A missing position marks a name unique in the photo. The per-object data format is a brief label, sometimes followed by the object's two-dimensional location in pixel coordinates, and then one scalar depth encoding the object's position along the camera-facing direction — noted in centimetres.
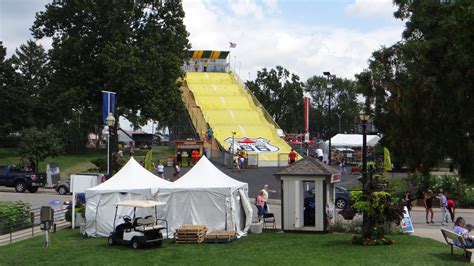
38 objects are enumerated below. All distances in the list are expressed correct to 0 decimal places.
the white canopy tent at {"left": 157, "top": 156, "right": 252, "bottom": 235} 2334
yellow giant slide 5856
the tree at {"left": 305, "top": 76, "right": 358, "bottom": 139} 14212
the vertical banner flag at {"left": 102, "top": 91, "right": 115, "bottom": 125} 2991
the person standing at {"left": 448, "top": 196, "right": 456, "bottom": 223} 2856
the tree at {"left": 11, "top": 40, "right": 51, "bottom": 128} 6322
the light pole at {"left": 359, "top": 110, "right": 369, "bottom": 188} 2014
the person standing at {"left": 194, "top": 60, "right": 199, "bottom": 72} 8529
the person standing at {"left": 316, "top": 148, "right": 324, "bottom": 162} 5496
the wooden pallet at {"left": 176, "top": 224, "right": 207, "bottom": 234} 2133
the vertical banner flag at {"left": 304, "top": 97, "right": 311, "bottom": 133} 6325
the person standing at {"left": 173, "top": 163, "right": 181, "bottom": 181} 4413
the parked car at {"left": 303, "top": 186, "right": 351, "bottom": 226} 2472
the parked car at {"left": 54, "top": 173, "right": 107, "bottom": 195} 4094
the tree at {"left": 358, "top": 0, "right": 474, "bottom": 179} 2152
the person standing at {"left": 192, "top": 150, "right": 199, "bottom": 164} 5134
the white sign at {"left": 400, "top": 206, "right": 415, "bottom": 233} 2331
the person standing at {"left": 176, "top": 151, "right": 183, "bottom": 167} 5102
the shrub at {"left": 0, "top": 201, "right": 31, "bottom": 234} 2486
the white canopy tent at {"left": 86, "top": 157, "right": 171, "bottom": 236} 2392
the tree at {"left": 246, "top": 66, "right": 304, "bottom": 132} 11300
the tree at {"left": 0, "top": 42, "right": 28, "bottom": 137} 6500
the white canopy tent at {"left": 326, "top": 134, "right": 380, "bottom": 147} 6211
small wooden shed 2384
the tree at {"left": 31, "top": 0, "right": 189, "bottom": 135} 5934
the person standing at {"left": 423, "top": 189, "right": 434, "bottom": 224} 2802
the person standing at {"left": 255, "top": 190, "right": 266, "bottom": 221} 2633
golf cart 2009
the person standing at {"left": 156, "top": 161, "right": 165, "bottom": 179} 4369
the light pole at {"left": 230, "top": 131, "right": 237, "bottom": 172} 4995
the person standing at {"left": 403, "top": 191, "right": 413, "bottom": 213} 2825
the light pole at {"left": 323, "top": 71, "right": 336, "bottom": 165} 4275
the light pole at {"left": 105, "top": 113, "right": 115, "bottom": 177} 2680
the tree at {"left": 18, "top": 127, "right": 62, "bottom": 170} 4744
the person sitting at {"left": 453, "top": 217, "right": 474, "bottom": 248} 1762
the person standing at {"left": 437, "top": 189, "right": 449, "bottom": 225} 2755
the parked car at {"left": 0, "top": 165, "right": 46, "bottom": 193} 4266
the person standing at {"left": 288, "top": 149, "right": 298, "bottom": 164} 4897
